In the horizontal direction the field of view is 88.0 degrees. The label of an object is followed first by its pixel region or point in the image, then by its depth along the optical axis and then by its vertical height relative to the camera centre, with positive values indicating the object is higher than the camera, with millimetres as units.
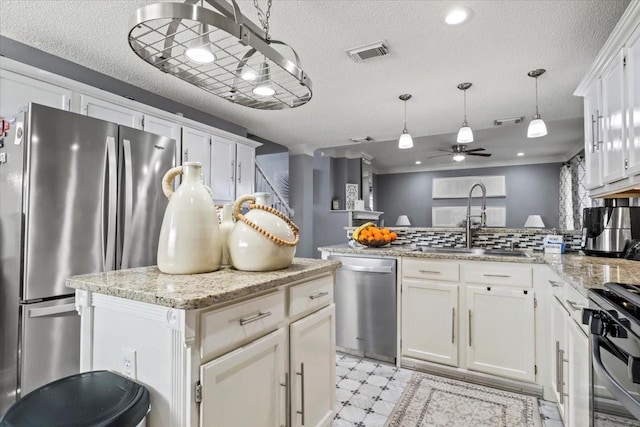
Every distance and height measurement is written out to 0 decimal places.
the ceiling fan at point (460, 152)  5649 +1202
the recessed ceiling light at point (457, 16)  1922 +1228
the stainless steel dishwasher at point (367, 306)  2682 -705
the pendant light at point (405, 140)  3150 +782
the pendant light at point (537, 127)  2594 +754
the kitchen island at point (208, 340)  935 -385
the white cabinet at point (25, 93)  2096 +854
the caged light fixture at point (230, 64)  1027 +616
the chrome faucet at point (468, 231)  3016 -85
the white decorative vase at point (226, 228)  1408 -30
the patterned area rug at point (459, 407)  1930 -1163
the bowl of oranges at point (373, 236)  2906 -128
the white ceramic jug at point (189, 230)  1202 -34
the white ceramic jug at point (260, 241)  1276 -77
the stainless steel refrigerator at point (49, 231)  1676 -58
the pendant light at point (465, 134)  2836 +757
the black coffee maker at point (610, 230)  2043 -43
